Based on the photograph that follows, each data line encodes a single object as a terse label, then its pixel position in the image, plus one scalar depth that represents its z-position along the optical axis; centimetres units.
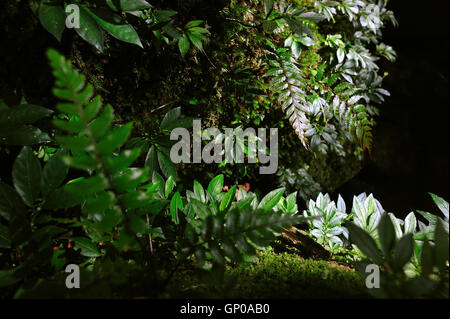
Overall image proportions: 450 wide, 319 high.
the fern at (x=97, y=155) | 55
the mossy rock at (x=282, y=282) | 79
